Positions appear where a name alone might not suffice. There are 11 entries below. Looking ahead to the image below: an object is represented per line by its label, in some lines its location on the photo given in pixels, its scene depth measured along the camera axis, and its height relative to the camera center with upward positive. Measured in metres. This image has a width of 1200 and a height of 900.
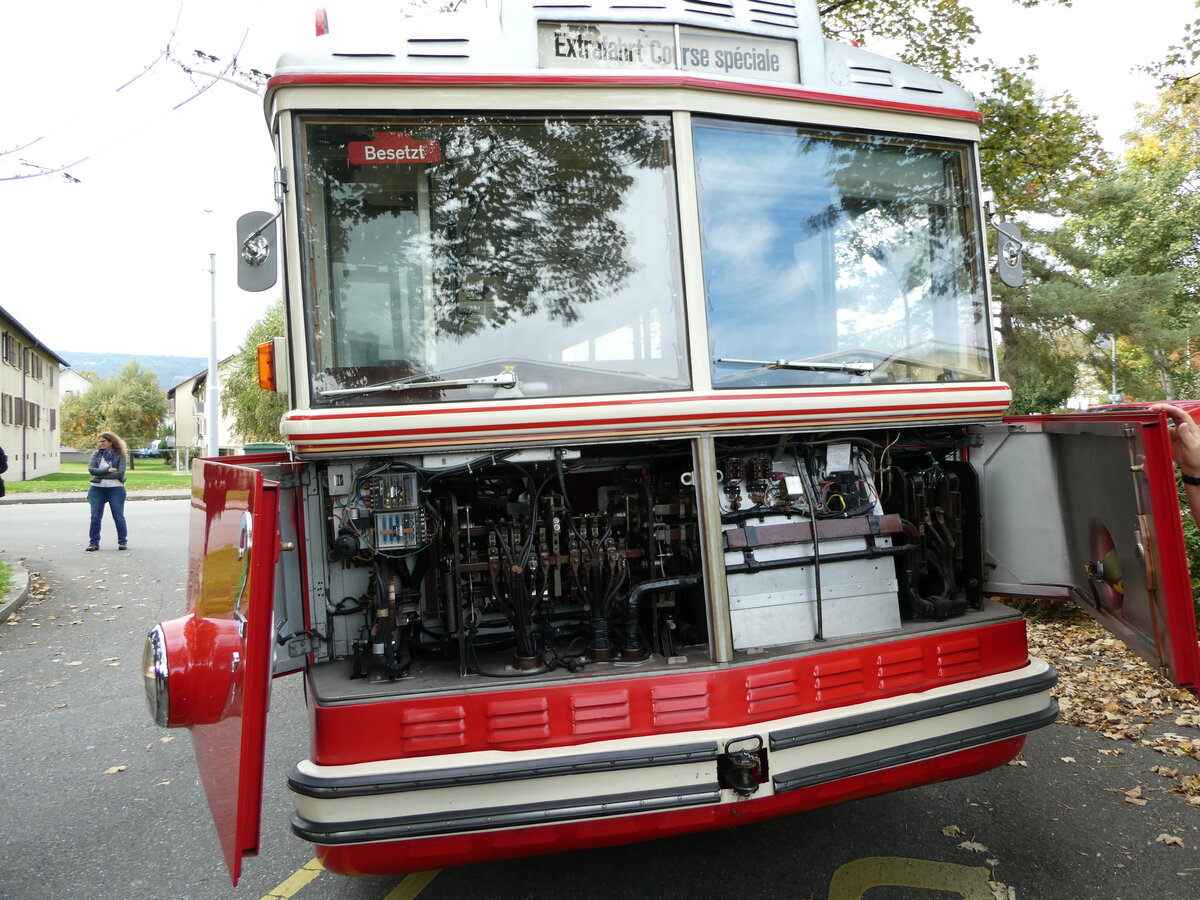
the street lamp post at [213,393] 20.77 +3.27
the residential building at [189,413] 69.41 +10.91
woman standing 11.12 +0.61
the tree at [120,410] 59.91 +8.99
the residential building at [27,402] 35.45 +6.33
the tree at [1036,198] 9.00 +3.48
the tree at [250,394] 33.91 +5.56
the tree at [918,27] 9.20 +5.19
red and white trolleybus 2.56 +0.13
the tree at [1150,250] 13.38 +4.79
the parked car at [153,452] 83.87 +7.50
